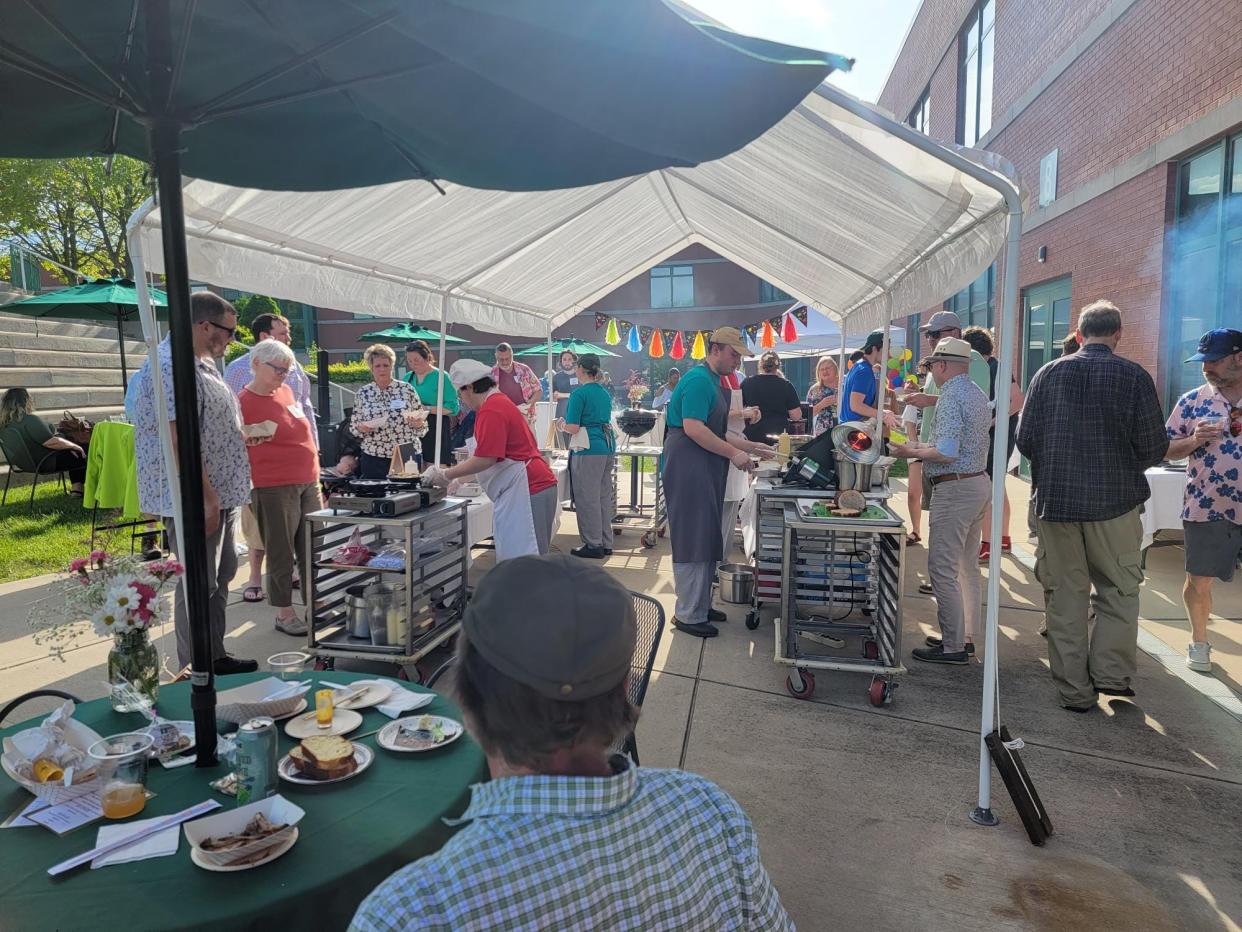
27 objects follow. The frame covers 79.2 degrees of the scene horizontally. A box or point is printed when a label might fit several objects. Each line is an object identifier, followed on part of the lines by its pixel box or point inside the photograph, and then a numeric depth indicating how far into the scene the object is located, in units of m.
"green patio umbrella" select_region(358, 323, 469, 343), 11.40
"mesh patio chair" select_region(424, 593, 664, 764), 2.65
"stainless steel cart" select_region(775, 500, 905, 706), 4.12
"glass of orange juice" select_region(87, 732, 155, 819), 1.75
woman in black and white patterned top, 6.25
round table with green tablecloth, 1.44
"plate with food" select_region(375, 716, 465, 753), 2.09
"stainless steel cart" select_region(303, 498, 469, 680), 4.30
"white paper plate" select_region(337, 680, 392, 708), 2.38
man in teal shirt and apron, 4.91
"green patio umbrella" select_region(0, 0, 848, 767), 1.73
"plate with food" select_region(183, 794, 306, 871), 1.56
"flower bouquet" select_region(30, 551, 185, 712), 2.21
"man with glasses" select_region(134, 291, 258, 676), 3.82
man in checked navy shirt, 3.76
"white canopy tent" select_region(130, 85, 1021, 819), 3.22
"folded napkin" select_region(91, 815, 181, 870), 1.60
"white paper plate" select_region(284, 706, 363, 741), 2.18
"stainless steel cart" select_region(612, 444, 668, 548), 8.16
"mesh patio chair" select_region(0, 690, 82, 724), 2.27
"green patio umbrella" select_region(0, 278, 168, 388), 8.66
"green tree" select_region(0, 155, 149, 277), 21.70
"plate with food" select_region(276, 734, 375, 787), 1.92
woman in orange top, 4.57
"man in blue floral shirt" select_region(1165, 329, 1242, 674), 4.24
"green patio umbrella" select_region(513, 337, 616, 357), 14.41
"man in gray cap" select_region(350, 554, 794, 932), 0.98
